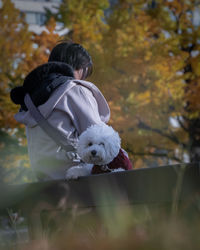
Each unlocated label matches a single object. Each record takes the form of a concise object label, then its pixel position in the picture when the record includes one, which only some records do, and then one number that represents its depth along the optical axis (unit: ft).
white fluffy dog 14.44
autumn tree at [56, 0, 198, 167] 55.01
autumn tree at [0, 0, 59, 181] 53.36
